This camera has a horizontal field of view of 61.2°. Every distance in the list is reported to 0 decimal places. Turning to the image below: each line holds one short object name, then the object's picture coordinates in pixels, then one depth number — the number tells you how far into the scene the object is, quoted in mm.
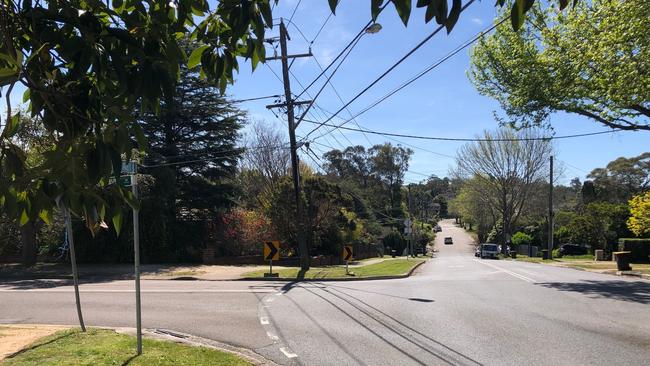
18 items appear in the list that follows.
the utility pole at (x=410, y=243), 65638
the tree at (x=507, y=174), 52875
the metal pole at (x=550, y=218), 48594
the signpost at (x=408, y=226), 46319
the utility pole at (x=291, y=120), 24484
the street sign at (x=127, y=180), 6975
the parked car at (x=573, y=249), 59181
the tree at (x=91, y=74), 2605
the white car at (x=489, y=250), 57781
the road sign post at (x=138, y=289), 7571
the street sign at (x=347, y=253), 25345
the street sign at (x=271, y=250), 23422
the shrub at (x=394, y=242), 79194
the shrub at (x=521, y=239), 73750
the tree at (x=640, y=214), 33000
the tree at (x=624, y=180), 74562
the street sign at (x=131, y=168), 6617
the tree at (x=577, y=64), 16078
